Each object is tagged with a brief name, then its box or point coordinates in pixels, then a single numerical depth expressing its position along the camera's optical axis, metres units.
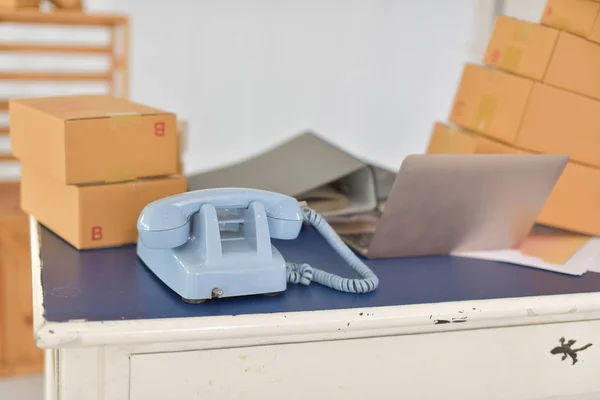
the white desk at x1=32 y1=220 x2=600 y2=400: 0.77
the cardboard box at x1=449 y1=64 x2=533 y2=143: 1.18
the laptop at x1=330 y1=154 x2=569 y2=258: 0.97
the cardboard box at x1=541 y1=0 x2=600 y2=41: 1.14
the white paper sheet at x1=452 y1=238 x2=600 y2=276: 1.04
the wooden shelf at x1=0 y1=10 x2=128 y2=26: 1.87
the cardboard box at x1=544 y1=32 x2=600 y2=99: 1.14
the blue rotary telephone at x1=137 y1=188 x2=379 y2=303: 0.84
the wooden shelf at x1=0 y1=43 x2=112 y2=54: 1.99
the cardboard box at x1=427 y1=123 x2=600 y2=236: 1.16
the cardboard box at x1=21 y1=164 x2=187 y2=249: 1.00
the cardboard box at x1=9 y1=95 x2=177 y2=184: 0.99
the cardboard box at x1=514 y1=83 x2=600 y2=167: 1.15
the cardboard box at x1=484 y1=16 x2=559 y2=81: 1.17
